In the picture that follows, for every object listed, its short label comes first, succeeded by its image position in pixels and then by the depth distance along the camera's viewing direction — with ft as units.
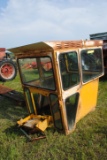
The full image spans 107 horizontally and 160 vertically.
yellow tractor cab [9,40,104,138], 5.96
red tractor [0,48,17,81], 16.94
